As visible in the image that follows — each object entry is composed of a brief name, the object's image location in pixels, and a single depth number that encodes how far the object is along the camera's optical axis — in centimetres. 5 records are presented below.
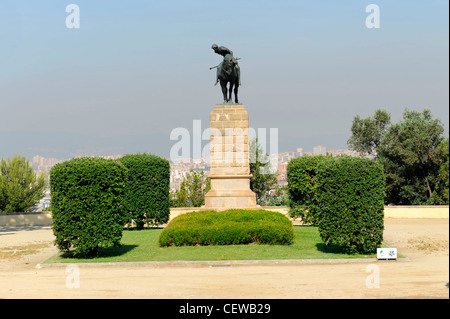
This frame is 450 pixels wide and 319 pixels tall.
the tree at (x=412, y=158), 4369
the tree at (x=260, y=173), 4697
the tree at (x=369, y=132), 4900
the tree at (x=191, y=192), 4550
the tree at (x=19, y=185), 4603
